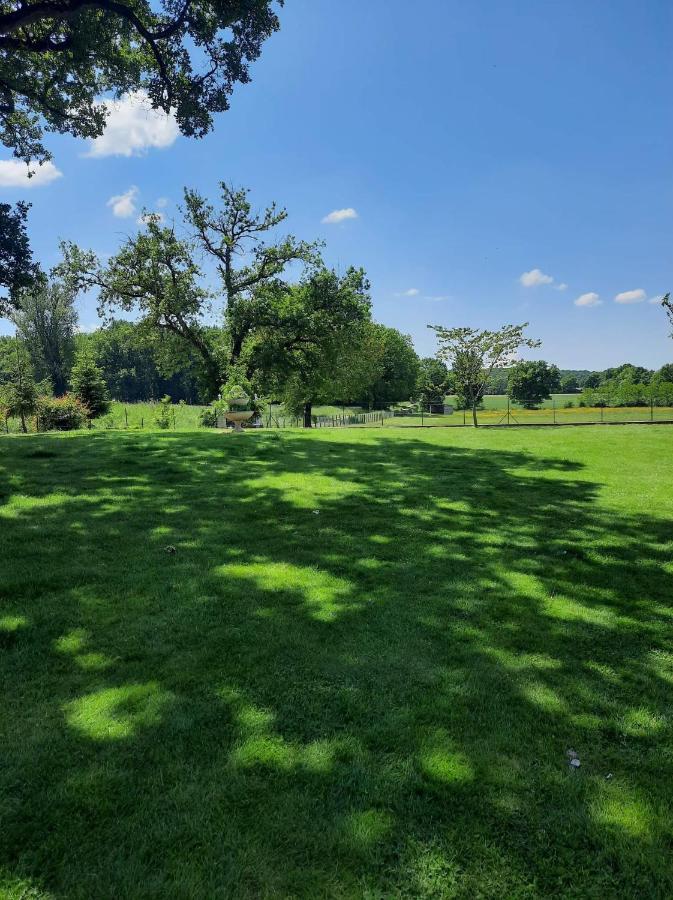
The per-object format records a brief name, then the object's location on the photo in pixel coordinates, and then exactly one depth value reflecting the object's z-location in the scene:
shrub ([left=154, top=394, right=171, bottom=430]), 30.43
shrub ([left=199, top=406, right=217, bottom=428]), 29.09
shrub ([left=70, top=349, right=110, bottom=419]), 29.84
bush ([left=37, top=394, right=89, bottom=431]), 25.55
